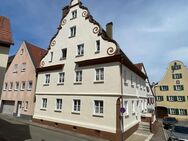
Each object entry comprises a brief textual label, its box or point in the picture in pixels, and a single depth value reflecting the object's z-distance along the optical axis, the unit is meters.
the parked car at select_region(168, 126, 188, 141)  12.84
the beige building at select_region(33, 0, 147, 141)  14.81
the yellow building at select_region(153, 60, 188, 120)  36.22
